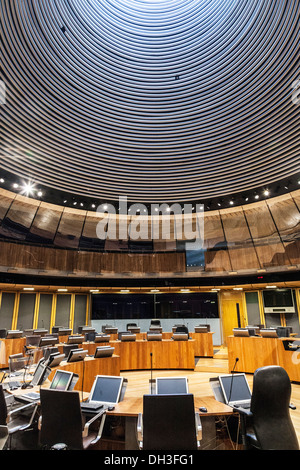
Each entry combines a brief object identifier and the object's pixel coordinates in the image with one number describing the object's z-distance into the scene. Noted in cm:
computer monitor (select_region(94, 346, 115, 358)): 572
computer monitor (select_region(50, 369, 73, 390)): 331
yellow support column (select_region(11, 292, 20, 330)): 1061
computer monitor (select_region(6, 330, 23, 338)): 842
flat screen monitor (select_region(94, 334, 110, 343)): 760
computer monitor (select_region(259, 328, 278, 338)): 691
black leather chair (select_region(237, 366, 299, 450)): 227
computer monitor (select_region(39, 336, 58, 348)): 707
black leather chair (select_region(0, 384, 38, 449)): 213
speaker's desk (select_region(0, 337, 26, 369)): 820
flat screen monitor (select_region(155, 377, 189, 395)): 299
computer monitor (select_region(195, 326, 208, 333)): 952
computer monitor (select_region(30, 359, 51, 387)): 381
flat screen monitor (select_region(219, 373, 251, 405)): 316
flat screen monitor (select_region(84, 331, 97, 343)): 870
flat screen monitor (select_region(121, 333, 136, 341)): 810
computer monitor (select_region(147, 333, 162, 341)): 830
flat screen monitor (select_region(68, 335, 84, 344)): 704
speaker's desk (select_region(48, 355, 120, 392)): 524
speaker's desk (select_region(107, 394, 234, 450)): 279
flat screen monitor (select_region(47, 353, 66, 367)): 440
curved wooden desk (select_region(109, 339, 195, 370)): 810
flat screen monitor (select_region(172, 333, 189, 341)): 816
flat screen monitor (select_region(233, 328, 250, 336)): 741
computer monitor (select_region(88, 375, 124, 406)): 325
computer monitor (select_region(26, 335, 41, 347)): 828
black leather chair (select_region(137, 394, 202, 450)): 215
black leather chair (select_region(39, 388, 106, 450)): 241
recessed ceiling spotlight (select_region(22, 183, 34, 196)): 877
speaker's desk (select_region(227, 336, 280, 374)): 693
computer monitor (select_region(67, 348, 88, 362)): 514
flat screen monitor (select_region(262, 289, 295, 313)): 1105
